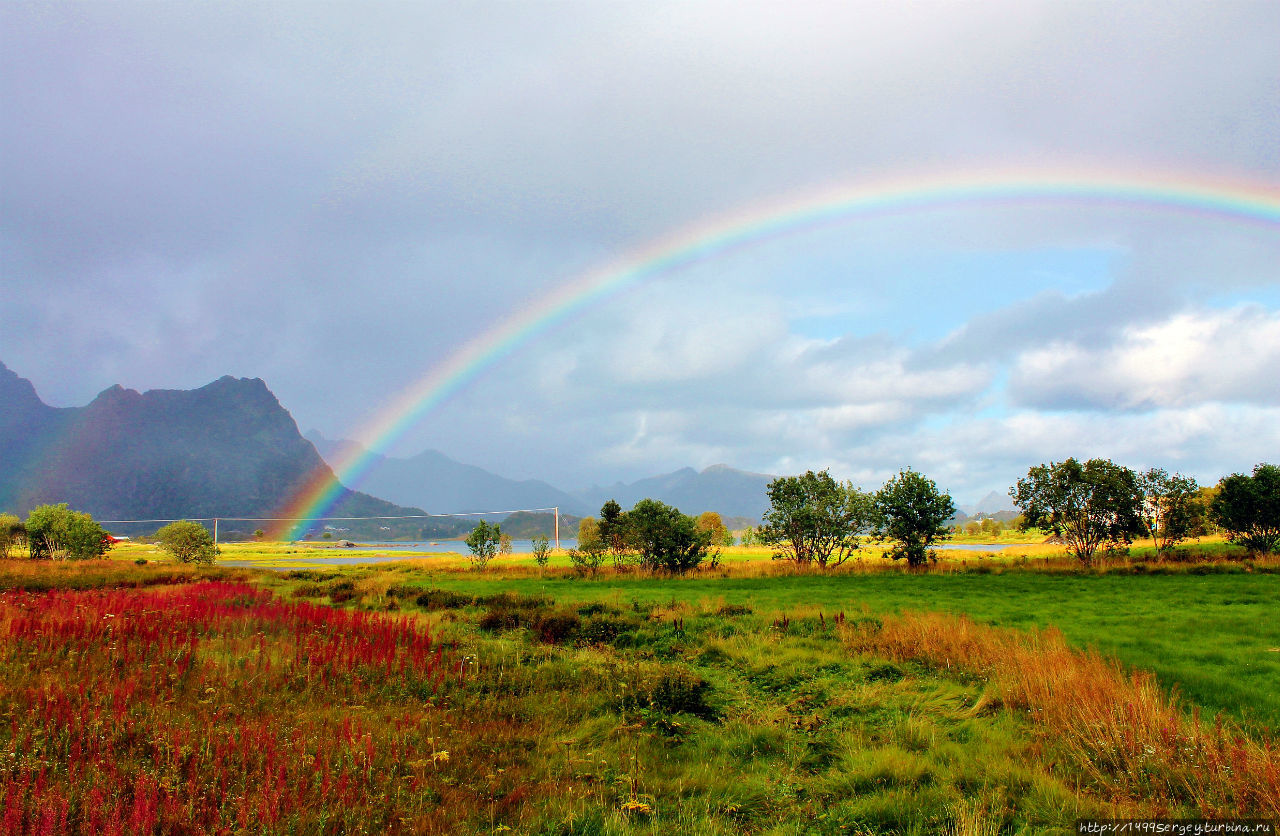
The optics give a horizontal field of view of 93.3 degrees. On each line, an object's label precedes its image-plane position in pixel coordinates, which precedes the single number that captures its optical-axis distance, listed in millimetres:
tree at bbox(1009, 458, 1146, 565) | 39438
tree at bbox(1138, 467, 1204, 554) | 39719
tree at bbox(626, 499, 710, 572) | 41344
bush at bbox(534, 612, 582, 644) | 17438
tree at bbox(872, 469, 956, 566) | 40344
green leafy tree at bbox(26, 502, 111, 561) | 49375
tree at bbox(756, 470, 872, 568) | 41469
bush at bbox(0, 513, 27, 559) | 50050
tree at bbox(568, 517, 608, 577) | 42500
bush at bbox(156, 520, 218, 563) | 54031
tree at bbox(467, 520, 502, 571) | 48656
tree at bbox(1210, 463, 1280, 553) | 38375
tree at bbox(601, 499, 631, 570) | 43438
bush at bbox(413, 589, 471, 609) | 24081
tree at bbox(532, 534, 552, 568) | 47456
